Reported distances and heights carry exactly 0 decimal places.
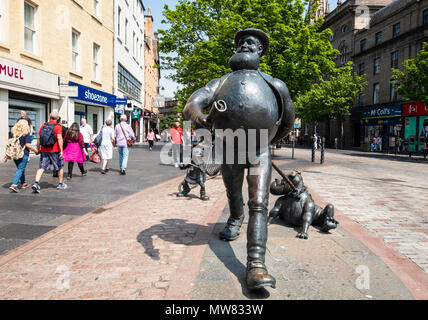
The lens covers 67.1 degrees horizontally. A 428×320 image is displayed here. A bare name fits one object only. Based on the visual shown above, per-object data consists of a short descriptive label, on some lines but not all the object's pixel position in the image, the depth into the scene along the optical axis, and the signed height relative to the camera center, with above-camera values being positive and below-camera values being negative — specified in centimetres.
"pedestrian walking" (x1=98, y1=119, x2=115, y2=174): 1080 -15
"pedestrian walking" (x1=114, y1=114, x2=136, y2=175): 1034 +2
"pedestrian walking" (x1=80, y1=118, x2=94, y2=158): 1137 +25
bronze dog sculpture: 410 -88
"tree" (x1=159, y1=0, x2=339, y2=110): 1648 +524
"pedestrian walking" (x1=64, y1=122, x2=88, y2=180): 882 -20
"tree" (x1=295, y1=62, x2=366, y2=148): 3619 +551
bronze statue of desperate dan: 272 +27
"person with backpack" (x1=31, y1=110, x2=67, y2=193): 716 -15
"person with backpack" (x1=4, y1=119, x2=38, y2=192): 679 -20
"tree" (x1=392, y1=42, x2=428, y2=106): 1892 +398
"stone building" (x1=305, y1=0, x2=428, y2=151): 3123 +1069
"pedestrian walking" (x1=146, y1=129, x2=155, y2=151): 2311 +16
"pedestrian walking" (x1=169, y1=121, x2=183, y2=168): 1253 +3
